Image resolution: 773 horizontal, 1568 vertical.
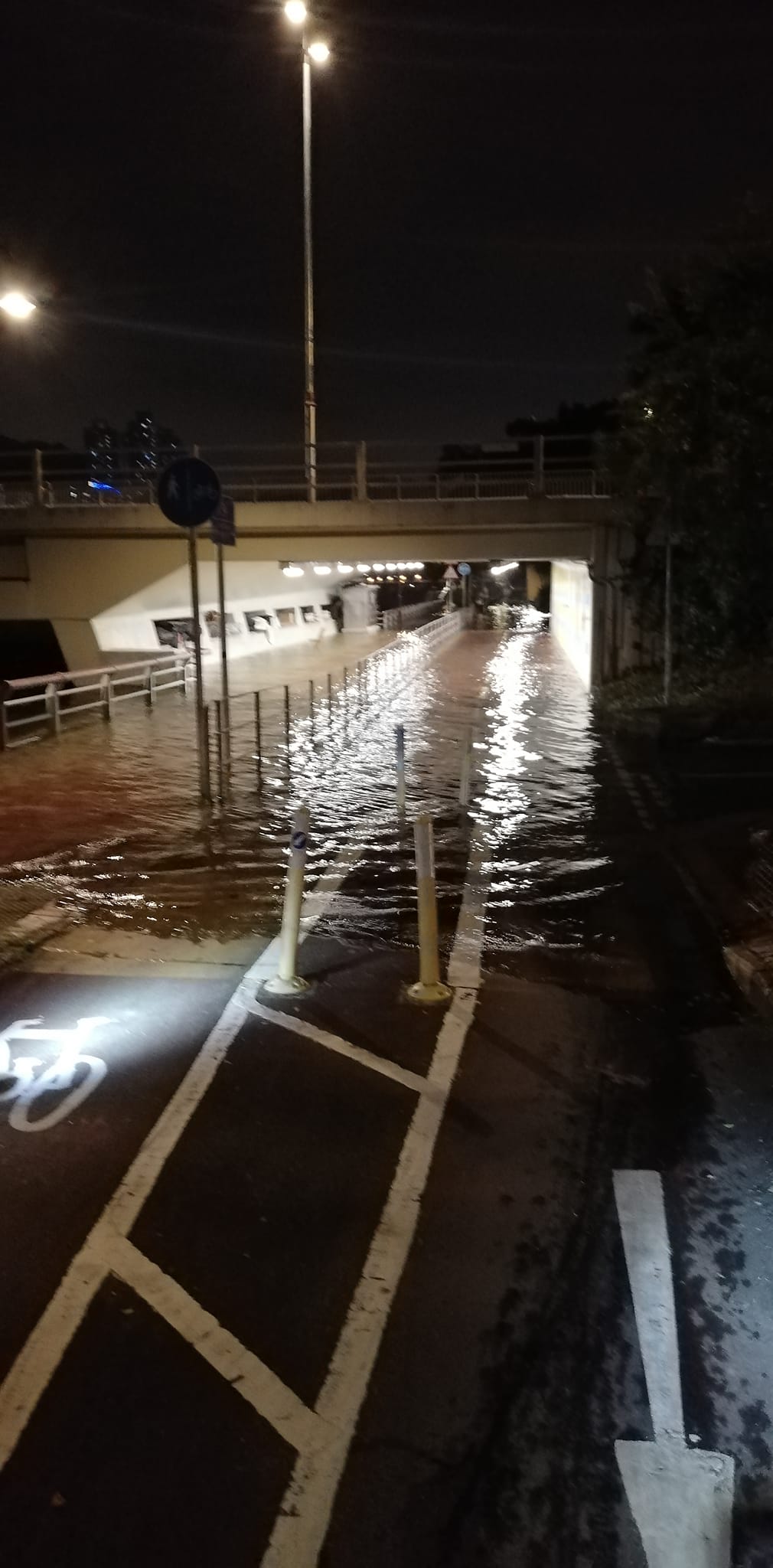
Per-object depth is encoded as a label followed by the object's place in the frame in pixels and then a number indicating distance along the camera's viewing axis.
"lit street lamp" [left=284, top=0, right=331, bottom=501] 21.11
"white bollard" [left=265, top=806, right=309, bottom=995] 7.26
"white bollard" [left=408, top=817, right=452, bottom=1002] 6.95
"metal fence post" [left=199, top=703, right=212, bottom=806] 13.41
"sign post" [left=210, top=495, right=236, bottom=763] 13.11
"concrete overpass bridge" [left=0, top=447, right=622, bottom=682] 23.36
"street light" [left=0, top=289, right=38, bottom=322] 12.22
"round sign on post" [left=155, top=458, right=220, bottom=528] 11.89
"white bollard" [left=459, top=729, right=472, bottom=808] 13.52
